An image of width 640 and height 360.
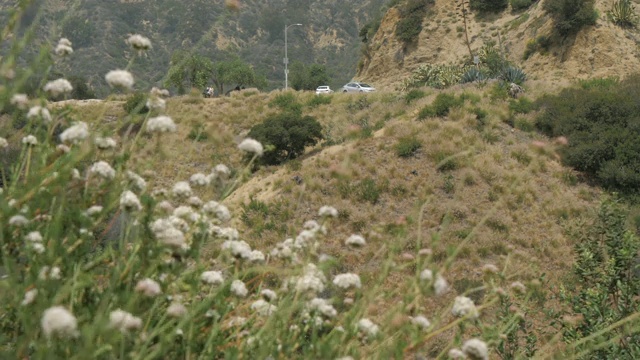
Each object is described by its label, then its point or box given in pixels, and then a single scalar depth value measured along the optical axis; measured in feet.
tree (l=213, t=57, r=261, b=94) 187.01
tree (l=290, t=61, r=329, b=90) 216.13
